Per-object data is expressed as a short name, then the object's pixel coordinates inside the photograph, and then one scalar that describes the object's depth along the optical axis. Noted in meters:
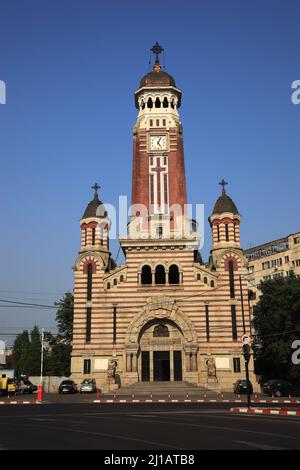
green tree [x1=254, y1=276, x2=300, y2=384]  48.56
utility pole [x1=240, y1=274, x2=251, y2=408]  27.58
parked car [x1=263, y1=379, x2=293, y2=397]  42.25
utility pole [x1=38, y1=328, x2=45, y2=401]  35.94
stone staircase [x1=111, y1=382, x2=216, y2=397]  43.97
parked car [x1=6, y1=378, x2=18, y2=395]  48.56
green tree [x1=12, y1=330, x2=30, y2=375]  95.56
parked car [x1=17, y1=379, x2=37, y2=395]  54.84
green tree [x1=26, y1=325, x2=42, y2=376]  90.81
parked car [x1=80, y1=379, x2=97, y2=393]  46.19
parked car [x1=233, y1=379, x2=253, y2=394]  43.03
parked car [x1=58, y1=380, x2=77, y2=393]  46.38
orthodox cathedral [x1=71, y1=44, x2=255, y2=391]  48.94
